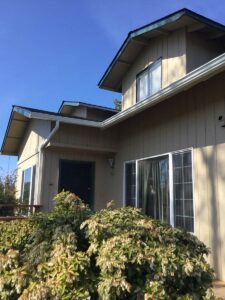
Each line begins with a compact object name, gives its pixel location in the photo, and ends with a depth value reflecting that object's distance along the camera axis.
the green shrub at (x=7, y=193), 8.31
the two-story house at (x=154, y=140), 4.72
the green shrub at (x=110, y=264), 2.18
